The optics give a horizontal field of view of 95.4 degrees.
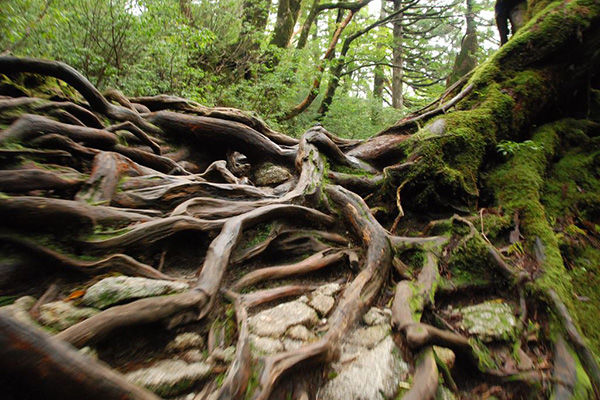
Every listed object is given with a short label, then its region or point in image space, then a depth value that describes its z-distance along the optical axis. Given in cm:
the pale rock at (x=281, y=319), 188
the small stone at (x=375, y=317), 208
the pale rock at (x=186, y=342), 162
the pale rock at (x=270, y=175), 464
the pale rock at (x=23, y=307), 132
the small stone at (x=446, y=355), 176
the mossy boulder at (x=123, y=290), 161
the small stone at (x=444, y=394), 158
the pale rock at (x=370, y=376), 156
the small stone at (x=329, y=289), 237
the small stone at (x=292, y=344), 179
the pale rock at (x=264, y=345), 171
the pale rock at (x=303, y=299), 223
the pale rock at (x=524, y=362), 174
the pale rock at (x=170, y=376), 134
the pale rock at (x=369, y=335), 192
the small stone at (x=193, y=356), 156
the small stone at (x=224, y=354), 159
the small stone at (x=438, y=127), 392
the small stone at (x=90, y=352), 130
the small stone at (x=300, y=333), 187
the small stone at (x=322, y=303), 215
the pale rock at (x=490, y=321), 198
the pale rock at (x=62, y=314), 143
